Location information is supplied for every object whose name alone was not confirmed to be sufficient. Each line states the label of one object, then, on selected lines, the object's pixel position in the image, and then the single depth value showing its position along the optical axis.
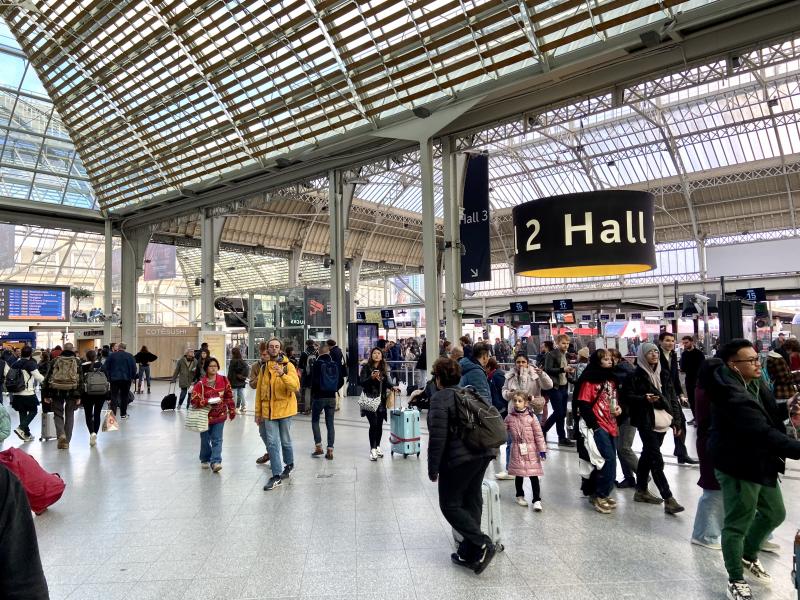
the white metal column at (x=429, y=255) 12.98
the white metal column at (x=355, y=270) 32.50
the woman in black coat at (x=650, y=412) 5.23
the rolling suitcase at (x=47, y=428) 9.53
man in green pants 3.26
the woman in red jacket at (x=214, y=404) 6.84
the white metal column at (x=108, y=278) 22.70
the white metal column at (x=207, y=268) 20.14
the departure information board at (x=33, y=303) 22.28
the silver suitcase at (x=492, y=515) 4.21
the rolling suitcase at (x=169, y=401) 13.38
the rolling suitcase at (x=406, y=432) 7.69
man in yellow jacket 6.25
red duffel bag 5.10
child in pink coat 5.28
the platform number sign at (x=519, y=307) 24.12
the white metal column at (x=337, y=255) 15.48
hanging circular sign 7.30
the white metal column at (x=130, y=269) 23.61
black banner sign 13.32
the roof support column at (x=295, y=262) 31.89
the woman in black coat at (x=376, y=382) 7.42
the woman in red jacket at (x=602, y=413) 5.22
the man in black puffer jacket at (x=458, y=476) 3.78
